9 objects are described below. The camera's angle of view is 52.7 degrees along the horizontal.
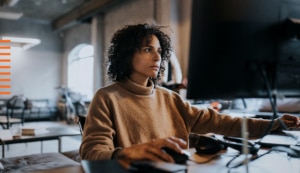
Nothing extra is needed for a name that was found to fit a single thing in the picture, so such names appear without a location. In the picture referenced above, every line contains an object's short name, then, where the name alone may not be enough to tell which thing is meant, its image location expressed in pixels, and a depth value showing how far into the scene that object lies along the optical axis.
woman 1.02
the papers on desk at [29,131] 3.28
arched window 9.56
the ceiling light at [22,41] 6.80
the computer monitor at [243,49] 0.77
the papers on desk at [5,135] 3.07
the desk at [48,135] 3.00
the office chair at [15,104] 7.89
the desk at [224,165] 0.75
